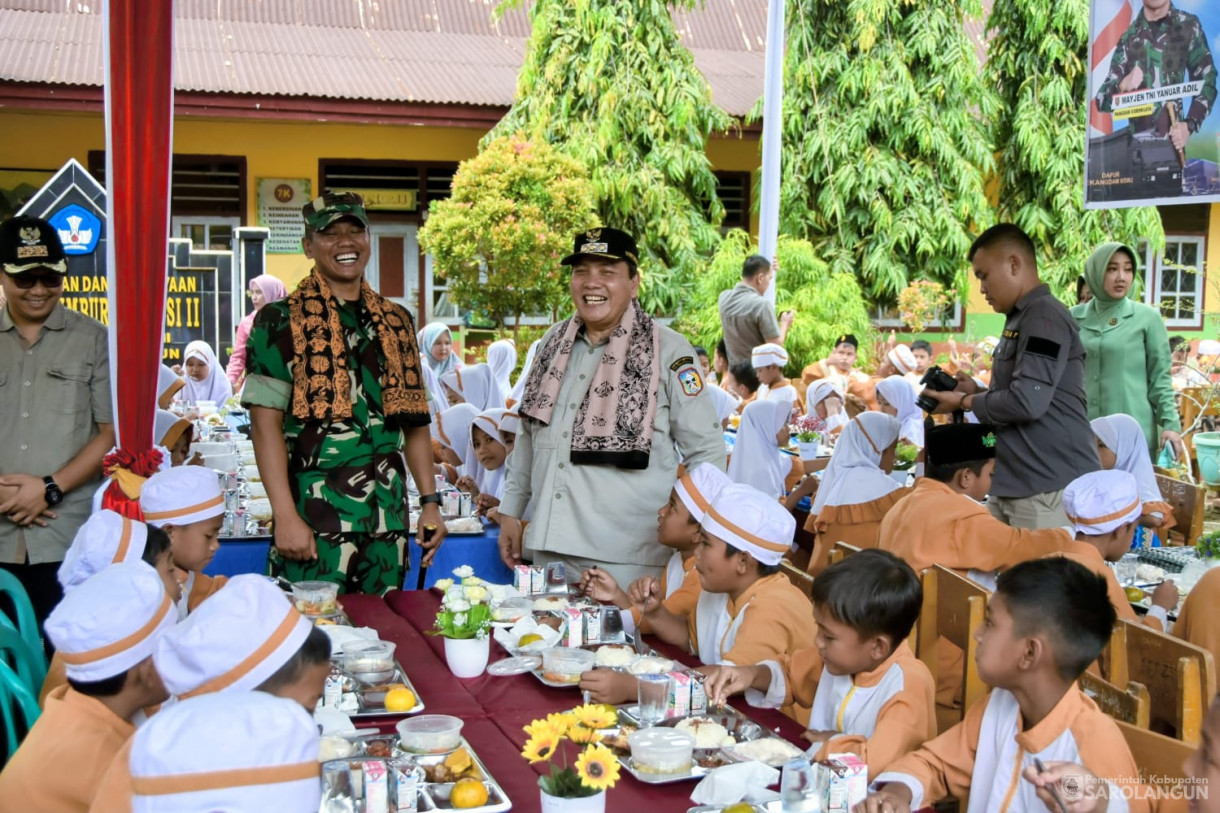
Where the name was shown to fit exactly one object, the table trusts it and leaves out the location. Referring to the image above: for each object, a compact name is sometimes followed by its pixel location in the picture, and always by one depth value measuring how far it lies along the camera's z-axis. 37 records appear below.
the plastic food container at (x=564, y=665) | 2.73
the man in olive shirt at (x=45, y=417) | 3.79
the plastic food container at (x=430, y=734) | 2.24
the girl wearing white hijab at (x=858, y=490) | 5.09
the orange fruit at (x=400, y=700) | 2.56
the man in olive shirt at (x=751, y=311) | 8.01
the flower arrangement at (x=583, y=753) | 1.94
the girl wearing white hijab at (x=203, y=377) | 8.67
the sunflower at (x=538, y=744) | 2.20
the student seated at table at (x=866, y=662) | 2.48
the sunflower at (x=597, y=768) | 1.95
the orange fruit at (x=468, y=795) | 2.04
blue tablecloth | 4.66
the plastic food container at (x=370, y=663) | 2.71
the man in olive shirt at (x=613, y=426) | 3.65
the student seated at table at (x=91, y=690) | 2.02
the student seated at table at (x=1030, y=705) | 2.18
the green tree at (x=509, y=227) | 10.64
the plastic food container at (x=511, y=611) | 3.26
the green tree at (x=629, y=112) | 12.19
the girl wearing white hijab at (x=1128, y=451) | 5.14
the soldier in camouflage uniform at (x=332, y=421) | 3.54
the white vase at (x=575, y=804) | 1.92
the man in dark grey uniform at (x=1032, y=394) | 4.02
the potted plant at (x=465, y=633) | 2.80
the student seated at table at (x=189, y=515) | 3.38
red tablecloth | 2.13
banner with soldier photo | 4.45
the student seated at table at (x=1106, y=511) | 3.53
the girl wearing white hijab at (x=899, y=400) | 6.62
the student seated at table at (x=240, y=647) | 1.80
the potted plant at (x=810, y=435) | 6.92
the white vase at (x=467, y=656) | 2.80
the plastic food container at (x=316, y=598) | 3.18
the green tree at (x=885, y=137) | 13.20
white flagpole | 8.84
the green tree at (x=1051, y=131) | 13.73
